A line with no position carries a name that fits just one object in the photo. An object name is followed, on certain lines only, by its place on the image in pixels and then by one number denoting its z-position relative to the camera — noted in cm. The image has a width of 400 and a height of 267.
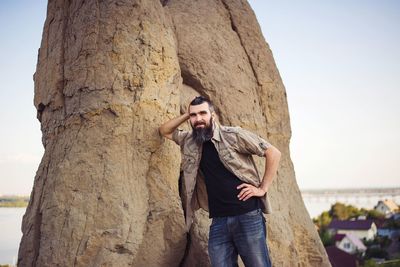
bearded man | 397
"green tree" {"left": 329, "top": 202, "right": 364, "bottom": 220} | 4428
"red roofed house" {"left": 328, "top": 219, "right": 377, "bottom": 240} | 3578
